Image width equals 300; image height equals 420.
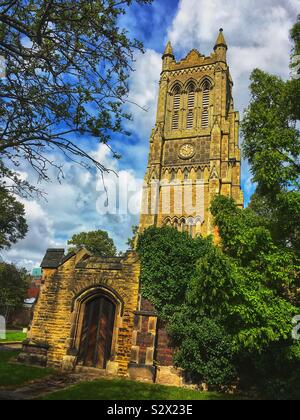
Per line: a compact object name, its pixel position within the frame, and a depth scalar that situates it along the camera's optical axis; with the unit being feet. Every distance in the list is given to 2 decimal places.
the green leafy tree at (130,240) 130.20
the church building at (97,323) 38.24
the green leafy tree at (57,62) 19.86
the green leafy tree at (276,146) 26.68
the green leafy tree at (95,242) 154.30
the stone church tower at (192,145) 99.81
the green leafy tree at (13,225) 118.83
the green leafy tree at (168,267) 41.39
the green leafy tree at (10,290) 108.78
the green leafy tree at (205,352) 35.27
